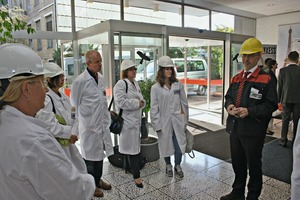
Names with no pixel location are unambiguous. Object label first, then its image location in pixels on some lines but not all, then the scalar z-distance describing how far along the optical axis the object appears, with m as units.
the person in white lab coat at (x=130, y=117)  2.98
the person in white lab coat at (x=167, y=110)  3.14
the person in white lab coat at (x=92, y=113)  2.67
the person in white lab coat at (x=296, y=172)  1.13
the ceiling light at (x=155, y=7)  5.05
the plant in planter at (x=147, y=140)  3.77
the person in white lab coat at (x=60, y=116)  1.78
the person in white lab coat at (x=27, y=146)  0.82
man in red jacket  2.28
